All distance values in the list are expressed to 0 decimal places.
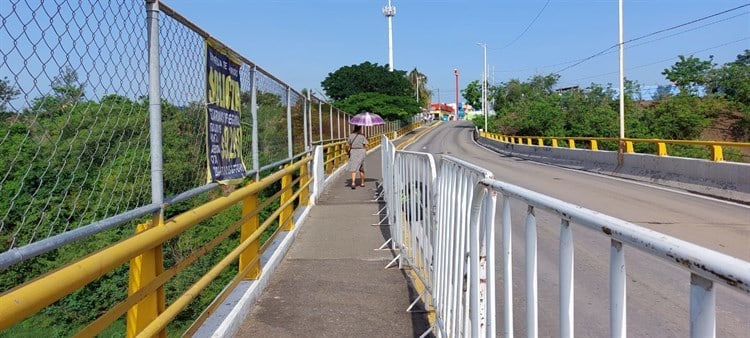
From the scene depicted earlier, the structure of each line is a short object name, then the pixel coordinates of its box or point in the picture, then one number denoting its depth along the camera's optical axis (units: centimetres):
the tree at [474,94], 13962
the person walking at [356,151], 1485
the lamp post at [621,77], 2225
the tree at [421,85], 11979
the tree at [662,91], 6211
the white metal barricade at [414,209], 516
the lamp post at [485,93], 5963
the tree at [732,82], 4422
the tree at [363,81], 7744
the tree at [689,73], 5731
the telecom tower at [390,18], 8541
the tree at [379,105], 7019
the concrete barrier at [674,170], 1244
